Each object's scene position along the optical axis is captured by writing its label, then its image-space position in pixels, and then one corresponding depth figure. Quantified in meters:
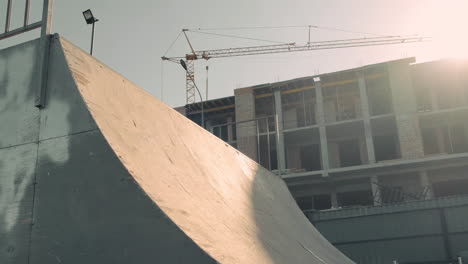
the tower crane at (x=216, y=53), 57.09
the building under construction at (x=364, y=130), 29.92
